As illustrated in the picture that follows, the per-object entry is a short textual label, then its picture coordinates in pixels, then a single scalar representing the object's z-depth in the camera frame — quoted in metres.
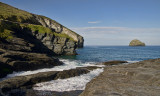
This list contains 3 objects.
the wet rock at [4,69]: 24.10
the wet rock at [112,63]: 42.20
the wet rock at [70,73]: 22.71
